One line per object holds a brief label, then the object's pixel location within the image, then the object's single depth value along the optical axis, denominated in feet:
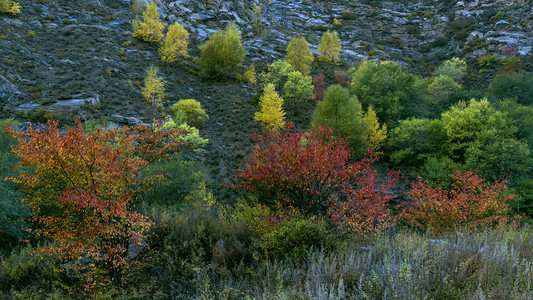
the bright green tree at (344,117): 76.33
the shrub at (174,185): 48.01
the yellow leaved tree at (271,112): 93.15
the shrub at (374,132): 85.35
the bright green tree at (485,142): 67.62
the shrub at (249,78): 129.70
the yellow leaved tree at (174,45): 118.01
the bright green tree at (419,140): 82.33
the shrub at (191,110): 86.38
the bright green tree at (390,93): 96.84
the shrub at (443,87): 116.25
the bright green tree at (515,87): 102.47
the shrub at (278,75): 120.78
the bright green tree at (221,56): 123.75
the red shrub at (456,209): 43.27
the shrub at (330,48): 171.42
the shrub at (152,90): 86.28
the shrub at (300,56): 144.97
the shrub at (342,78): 139.29
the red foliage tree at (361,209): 21.33
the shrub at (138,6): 139.03
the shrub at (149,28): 122.62
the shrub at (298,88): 113.60
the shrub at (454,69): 135.85
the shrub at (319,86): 126.79
